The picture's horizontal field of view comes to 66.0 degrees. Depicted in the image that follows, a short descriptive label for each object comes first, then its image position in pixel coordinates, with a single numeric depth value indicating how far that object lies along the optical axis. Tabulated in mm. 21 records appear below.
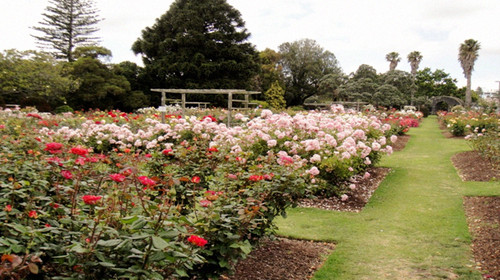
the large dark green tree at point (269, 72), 38938
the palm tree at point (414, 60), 55469
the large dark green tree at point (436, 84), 58438
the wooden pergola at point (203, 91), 12026
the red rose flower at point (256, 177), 2775
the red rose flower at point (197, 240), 1605
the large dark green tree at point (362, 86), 31850
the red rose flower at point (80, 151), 2320
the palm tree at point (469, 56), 48947
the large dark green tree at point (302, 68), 43906
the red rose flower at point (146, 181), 2034
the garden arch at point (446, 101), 49069
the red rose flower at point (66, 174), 2191
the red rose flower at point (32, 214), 1821
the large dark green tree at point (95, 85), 25969
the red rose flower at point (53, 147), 2740
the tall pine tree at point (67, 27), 30938
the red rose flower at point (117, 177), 1931
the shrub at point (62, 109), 22281
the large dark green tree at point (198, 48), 30438
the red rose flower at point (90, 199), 1704
